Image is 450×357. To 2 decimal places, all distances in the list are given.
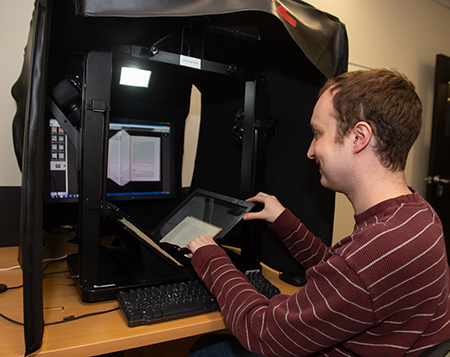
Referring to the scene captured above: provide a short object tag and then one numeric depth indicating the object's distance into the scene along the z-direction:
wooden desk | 0.64
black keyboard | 0.73
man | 0.55
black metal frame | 0.80
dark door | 2.51
